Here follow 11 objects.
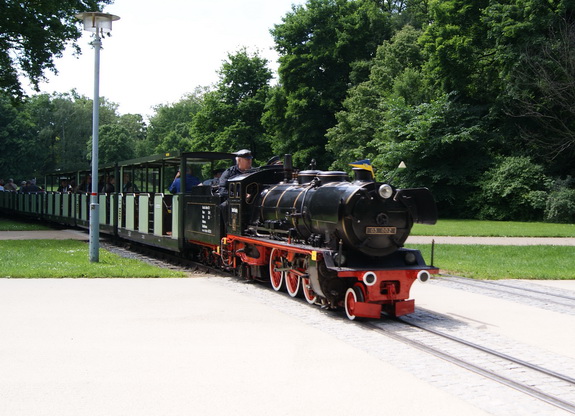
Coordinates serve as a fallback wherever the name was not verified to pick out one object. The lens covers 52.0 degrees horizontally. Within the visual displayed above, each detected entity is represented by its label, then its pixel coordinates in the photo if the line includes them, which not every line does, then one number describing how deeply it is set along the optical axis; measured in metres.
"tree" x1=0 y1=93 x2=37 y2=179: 68.69
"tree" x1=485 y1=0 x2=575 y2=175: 29.56
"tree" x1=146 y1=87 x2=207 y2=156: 89.44
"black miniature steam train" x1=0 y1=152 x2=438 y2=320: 7.87
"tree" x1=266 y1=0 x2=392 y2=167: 43.12
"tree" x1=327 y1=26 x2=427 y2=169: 39.03
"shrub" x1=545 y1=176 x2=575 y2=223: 29.77
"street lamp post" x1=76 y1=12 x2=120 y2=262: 12.51
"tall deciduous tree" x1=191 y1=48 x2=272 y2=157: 49.41
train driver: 11.78
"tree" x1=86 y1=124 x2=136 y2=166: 85.92
